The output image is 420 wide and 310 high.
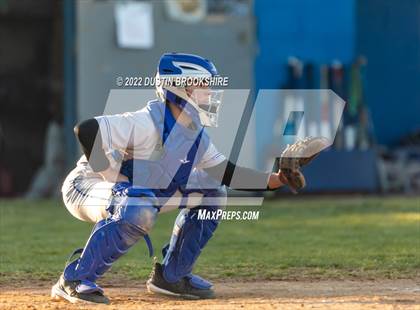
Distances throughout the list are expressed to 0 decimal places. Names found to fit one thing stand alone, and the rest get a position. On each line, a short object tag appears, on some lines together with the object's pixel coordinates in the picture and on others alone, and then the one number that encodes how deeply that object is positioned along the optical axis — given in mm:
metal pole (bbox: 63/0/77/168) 29312
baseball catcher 11922
